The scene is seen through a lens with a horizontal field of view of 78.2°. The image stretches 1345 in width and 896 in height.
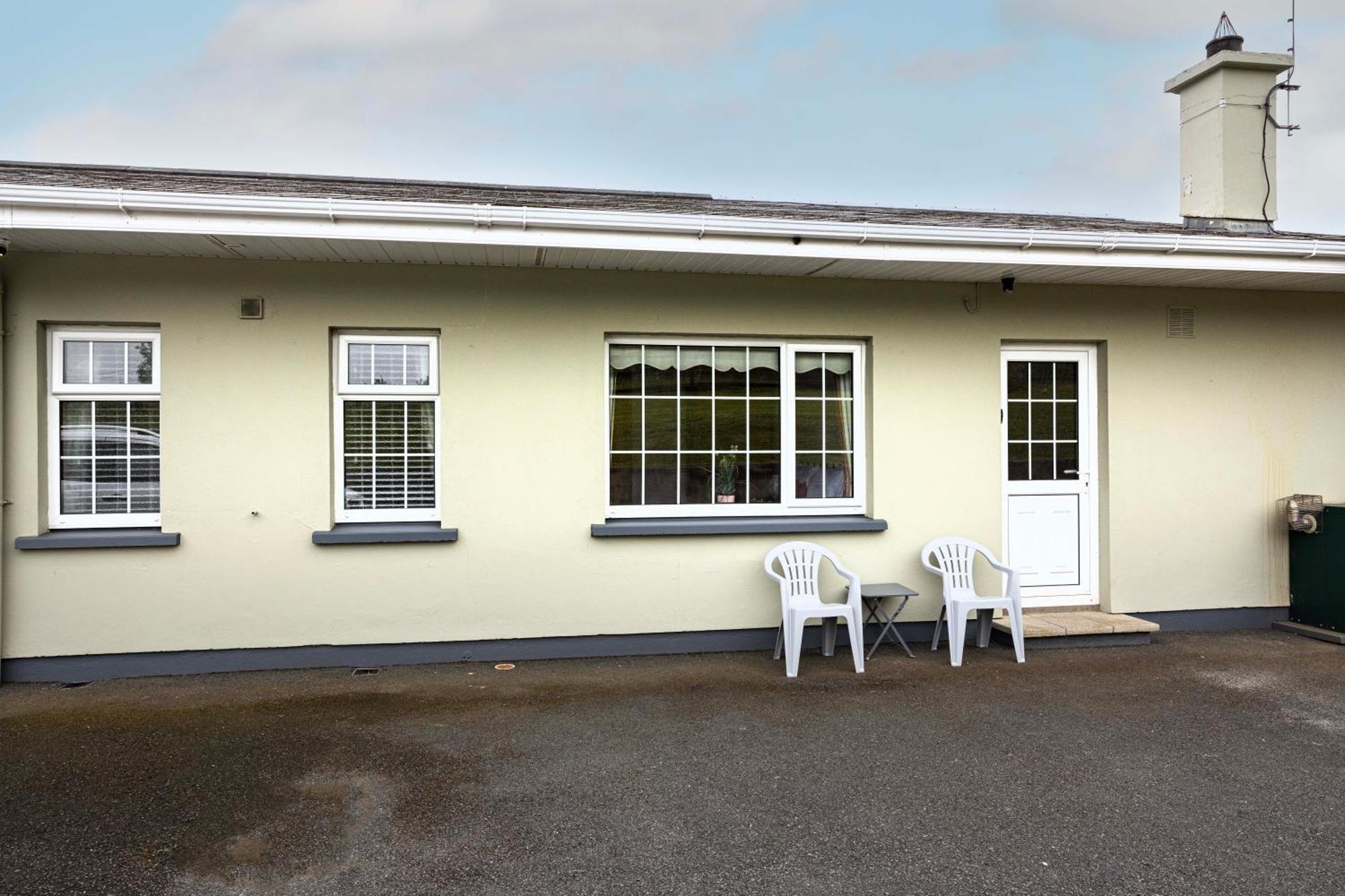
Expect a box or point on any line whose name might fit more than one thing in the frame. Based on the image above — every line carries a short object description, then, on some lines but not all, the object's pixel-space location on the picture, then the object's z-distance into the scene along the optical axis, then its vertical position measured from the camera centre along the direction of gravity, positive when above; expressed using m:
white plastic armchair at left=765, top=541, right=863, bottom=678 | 5.29 -0.97
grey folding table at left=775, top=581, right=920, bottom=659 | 5.68 -1.14
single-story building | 5.18 +0.30
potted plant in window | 6.12 -0.18
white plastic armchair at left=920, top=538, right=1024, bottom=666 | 5.55 -0.95
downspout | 5.11 -0.30
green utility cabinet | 6.22 -0.94
